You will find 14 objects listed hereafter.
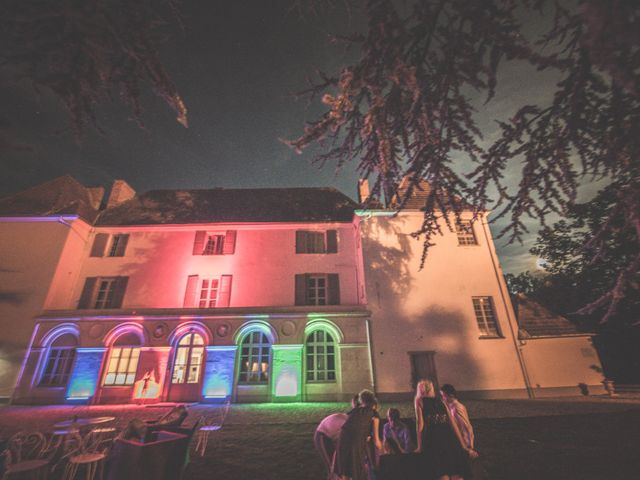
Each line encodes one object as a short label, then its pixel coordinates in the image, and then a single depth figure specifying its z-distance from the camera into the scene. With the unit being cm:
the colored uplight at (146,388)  1237
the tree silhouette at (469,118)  267
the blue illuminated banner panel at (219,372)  1261
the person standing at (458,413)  459
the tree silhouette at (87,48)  223
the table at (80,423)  614
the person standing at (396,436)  465
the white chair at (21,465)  390
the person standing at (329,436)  432
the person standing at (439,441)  373
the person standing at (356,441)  386
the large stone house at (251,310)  1276
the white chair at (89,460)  441
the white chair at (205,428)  632
